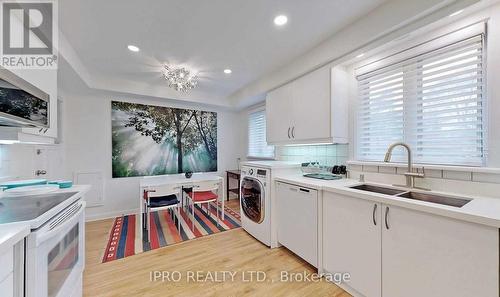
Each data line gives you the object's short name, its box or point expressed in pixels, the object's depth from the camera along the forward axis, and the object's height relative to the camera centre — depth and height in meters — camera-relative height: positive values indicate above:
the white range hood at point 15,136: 1.26 +0.10
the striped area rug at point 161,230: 2.36 -1.20
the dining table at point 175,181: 2.62 -0.48
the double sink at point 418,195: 1.37 -0.38
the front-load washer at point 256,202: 2.41 -0.73
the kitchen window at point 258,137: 4.14 +0.30
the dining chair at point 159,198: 2.62 -0.73
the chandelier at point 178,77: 2.72 +1.06
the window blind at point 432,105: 1.44 +0.39
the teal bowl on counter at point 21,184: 1.48 -0.27
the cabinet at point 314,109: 2.18 +0.51
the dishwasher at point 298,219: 1.89 -0.76
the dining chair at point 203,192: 2.94 -0.71
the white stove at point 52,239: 0.91 -0.51
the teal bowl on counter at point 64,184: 1.62 -0.29
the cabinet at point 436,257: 0.99 -0.64
